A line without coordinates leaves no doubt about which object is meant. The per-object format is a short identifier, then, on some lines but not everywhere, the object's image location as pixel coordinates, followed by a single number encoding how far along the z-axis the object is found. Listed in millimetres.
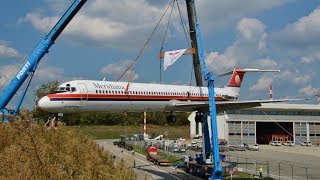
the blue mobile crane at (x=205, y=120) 38922
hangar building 108438
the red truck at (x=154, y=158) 59781
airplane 36125
